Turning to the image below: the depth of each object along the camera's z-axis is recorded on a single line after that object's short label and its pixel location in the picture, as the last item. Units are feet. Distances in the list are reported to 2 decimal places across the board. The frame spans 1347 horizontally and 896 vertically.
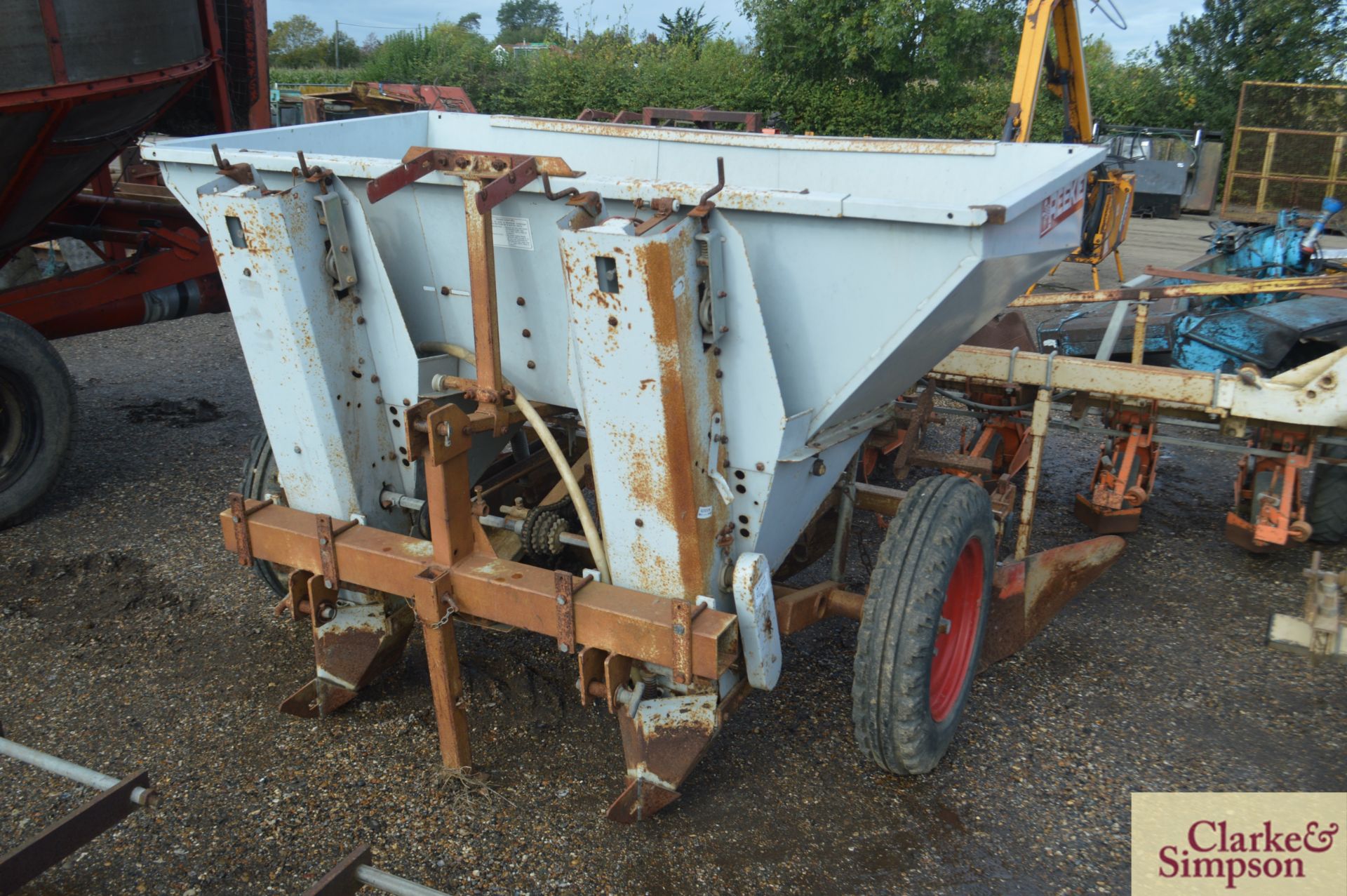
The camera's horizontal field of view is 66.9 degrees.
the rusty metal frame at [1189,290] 14.32
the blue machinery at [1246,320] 15.28
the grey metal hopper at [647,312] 7.70
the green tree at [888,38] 50.06
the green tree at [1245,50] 58.08
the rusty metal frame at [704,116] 22.36
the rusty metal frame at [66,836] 7.29
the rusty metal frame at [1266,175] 47.09
